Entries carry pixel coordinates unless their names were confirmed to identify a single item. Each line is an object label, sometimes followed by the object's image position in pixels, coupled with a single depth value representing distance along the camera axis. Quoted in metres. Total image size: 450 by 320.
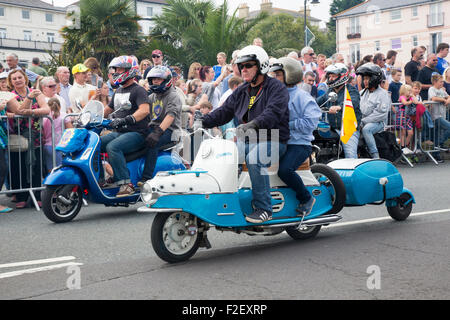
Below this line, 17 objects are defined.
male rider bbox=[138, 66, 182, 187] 9.22
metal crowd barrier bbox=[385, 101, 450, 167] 15.13
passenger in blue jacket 6.56
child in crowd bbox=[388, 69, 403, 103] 15.96
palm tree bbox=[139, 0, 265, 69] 27.22
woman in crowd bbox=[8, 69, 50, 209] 10.11
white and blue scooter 5.82
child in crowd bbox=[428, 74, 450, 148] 15.66
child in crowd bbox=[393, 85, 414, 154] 15.14
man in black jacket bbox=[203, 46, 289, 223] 6.20
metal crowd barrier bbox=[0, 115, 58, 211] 10.05
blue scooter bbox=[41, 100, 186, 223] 8.45
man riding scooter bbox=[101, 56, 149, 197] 8.92
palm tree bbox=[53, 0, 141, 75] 25.47
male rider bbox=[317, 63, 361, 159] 10.27
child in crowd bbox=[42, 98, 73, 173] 10.45
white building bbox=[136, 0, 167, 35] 112.25
